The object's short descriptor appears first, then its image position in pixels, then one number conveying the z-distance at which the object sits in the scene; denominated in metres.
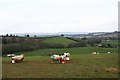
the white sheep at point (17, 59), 27.74
